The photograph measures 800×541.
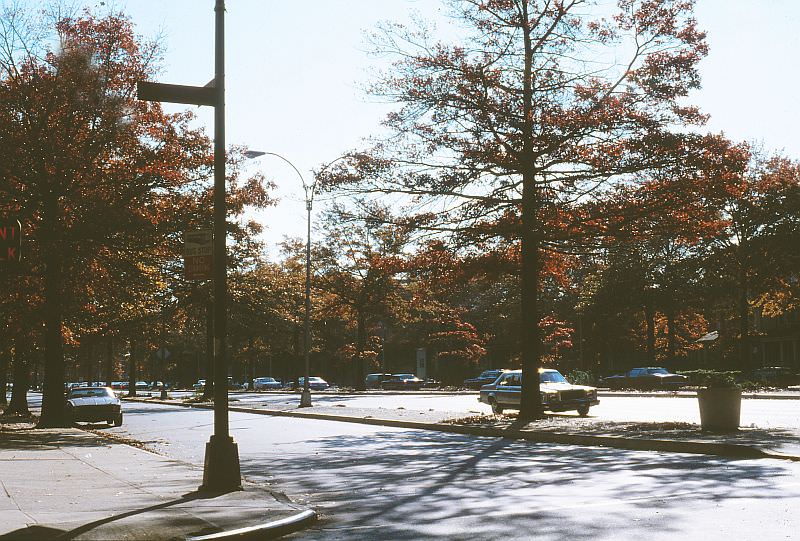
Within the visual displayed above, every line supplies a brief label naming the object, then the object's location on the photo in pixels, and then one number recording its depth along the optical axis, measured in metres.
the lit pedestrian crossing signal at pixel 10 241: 11.04
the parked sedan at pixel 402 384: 70.94
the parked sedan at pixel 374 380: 78.14
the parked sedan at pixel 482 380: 64.38
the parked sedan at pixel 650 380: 56.25
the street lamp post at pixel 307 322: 35.94
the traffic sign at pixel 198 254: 11.69
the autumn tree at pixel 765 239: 49.97
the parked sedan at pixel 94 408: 28.22
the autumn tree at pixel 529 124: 22.27
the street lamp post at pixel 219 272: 11.05
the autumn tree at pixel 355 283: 60.78
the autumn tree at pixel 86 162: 23.88
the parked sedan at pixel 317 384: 75.81
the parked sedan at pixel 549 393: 27.06
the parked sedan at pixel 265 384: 84.79
